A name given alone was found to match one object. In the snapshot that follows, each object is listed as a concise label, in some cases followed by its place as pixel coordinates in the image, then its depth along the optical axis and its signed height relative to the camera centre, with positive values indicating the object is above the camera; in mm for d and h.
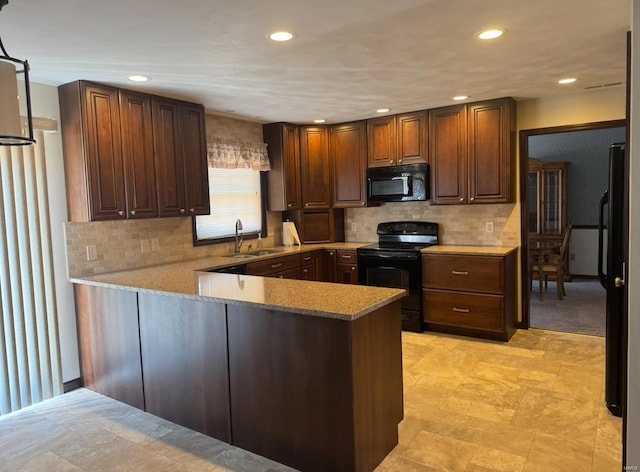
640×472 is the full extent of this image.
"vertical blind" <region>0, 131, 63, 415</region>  3094 -477
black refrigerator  2645 -483
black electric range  4609 -622
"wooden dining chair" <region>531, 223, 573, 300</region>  5879 -910
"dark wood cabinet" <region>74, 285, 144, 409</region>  3076 -925
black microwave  4797 +244
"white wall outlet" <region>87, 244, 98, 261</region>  3527 -290
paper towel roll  5383 -303
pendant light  1502 +400
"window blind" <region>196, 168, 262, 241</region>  4675 +82
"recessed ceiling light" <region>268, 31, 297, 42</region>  2457 +974
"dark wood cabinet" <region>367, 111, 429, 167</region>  4777 +732
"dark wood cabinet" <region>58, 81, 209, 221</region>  3236 +492
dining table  6039 -721
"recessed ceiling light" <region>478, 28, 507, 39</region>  2525 +974
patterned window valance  4582 +607
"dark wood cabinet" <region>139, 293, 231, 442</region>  2598 -926
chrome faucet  4769 -278
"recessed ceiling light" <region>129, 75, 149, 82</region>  3146 +980
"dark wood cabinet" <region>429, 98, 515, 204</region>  4324 +509
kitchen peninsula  2158 -845
